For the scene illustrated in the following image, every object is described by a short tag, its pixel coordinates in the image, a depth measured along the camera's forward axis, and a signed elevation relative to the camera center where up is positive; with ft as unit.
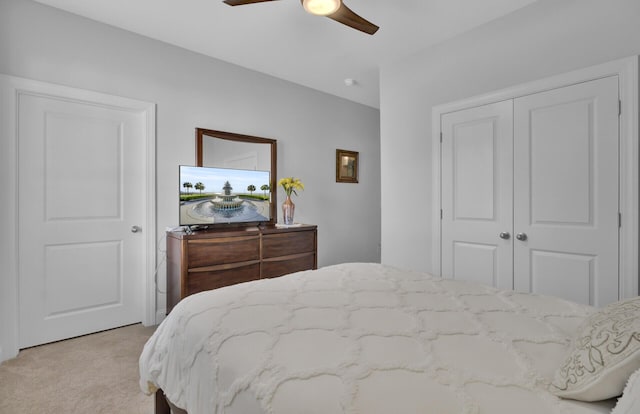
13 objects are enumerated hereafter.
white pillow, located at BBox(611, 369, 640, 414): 1.87 -1.16
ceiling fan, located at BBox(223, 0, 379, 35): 6.45 +4.08
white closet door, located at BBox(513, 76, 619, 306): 7.00 +0.34
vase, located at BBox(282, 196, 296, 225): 12.17 -0.17
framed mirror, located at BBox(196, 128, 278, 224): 11.02 +1.95
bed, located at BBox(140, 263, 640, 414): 2.39 -1.39
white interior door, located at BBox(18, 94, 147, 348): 8.20 -0.26
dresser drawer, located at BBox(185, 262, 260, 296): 9.01 -2.08
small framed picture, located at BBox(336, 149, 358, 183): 15.26 +1.95
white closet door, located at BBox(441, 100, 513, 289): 8.66 +0.34
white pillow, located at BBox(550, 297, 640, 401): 2.25 -1.14
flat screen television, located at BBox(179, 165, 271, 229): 9.68 +0.35
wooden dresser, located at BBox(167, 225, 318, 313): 8.98 -1.53
